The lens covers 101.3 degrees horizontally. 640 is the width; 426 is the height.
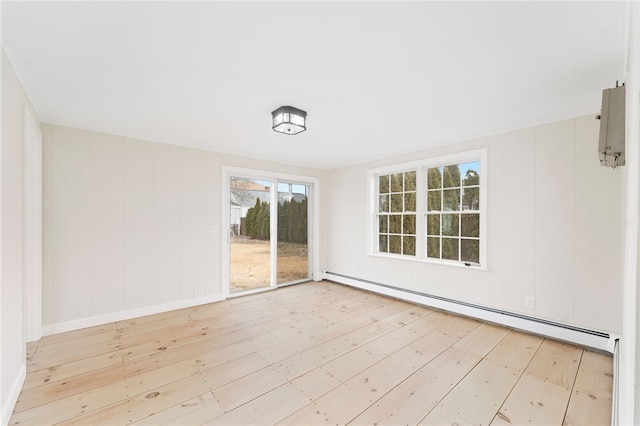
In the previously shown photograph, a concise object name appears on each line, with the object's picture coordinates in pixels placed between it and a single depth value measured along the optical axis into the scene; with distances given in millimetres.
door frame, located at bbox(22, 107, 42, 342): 2799
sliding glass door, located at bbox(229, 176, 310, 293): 4645
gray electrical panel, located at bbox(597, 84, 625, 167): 1672
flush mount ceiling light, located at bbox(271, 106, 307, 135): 2627
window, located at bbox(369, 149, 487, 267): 3654
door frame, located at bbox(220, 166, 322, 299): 4395
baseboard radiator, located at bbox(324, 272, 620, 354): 2689
